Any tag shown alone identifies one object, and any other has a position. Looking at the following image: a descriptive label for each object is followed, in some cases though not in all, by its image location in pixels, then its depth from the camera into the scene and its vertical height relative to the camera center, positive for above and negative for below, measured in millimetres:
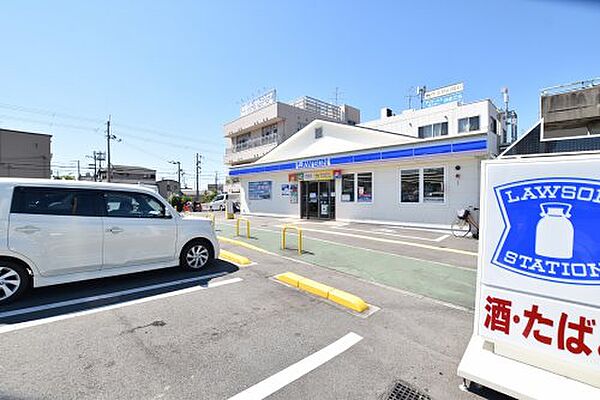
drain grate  2252 -1659
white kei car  3926 -594
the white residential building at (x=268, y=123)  28203 +7879
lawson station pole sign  1998 -673
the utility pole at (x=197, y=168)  48375 +5030
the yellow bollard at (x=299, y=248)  7146 -1433
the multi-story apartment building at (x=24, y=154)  30219 +4821
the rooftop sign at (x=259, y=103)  29594 +10658
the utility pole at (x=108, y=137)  33094 +7452
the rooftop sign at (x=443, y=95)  24328 +9309
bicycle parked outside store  9695 -1015
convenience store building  10406 +1020
